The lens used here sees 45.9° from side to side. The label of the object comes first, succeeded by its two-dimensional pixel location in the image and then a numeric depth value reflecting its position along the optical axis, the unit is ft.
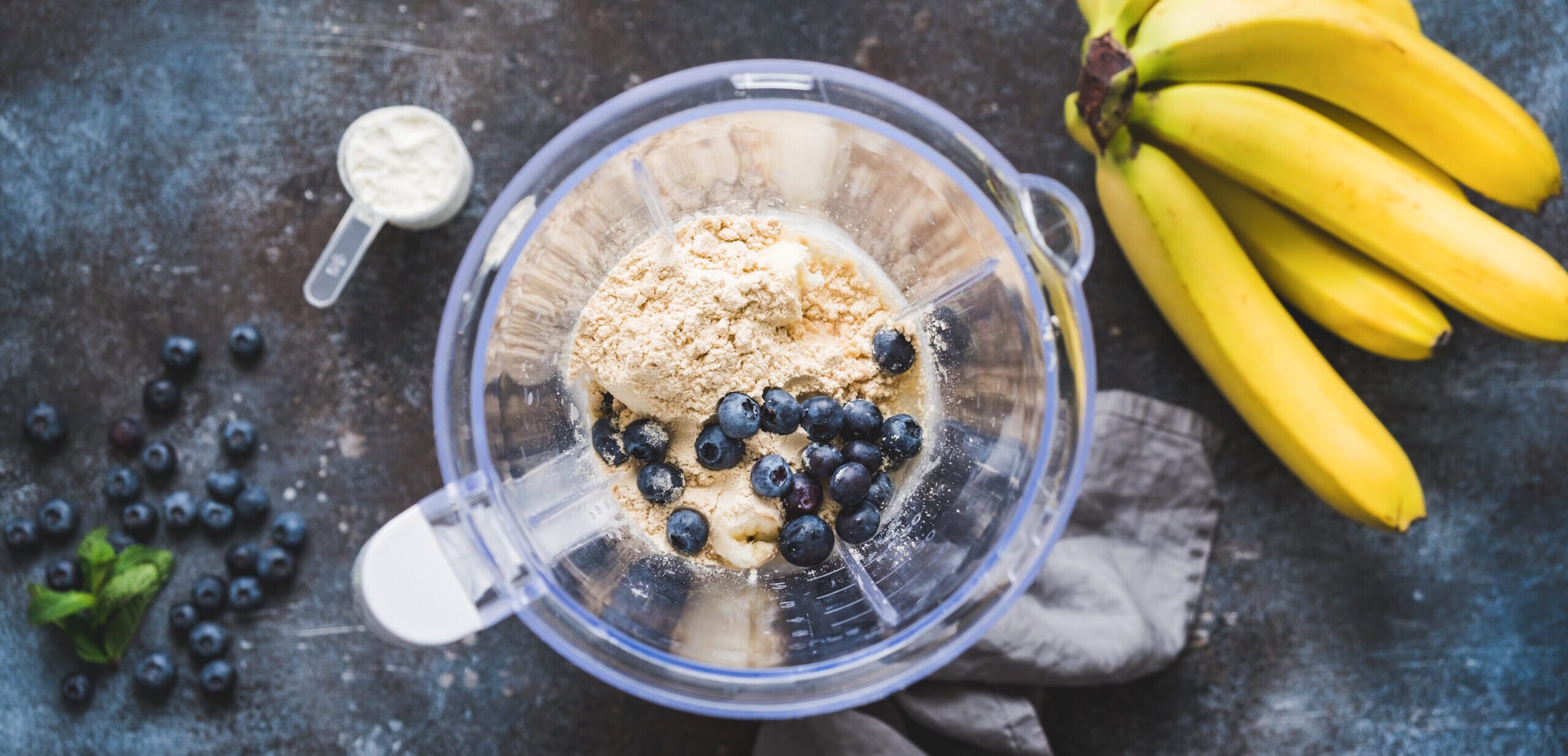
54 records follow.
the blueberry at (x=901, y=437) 2.15
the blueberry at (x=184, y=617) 2.48
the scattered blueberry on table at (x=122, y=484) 2.49
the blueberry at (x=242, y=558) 2.47
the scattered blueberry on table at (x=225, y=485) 2.48
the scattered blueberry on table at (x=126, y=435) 2.49
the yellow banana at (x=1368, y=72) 2.25
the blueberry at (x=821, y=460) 2.13
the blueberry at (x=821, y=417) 2.12
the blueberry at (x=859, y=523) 2.14
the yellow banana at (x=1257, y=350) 2.31
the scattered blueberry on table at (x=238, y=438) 2.48
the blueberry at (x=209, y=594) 2.48
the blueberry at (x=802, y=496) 2.14
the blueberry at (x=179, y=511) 2.48
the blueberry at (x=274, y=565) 2.47
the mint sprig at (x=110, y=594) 2.46
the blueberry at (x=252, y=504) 2.48
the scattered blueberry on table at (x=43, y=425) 2.49
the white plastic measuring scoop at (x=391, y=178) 2.42
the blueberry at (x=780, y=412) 2.11
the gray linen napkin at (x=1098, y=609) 2.40
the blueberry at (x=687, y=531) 2.14
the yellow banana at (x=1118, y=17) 2.31
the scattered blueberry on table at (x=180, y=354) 2.48
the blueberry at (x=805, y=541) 2.12
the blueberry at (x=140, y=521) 2.49
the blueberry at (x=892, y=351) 2.15
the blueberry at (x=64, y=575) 2.48
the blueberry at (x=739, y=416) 2.09
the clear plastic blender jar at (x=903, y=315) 2.18
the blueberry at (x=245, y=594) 2.47
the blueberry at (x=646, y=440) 2.14
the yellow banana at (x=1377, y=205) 2.24
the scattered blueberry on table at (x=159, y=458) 2.48
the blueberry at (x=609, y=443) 2.17
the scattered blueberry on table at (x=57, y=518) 2.49
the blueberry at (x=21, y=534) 2.49
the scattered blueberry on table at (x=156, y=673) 2.47
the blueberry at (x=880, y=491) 2.16
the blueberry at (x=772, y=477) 2.12
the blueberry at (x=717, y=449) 2.12
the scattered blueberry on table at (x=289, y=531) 2.47
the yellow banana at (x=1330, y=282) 2.31
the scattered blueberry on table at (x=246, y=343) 2.48
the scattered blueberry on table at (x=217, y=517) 2.48
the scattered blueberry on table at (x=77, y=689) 2.48
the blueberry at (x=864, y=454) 2.13
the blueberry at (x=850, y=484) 2.12
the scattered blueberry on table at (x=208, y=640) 2.46
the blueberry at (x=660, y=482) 2.14
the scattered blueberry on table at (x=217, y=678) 2.47
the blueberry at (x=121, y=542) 2.51
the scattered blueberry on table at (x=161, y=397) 2.48
